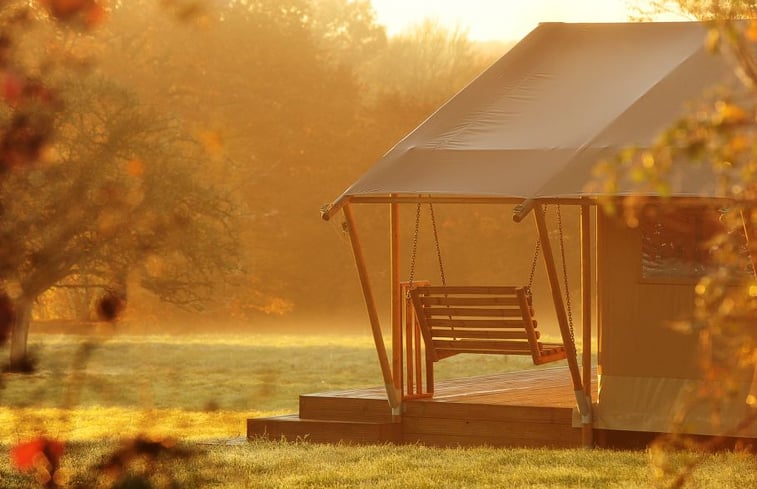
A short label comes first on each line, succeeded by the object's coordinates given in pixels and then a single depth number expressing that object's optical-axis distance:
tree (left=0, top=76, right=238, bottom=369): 38.62
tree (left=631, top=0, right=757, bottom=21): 40.12
